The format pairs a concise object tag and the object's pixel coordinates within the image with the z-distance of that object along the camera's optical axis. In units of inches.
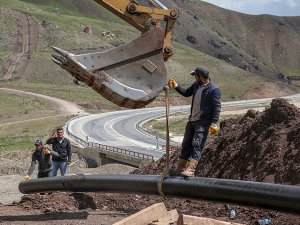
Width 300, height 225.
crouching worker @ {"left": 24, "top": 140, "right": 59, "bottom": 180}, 537.0
